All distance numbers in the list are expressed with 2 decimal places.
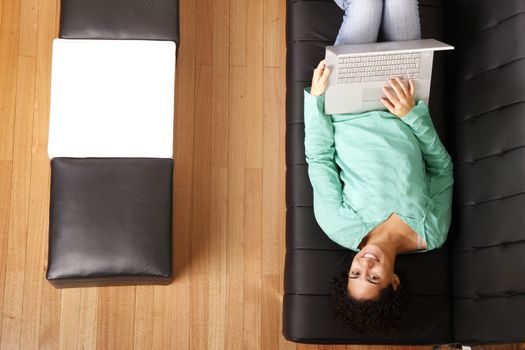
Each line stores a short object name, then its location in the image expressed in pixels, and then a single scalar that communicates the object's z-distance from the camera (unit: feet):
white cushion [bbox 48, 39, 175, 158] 5.98
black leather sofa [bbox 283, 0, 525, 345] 5.37
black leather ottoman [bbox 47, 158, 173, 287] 5.62
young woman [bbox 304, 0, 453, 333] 5.51
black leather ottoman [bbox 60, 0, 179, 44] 6.21
